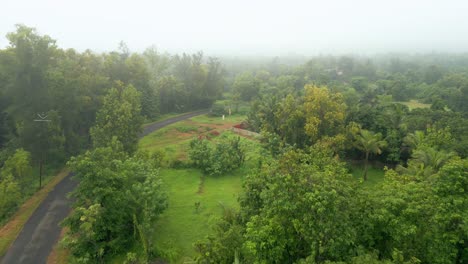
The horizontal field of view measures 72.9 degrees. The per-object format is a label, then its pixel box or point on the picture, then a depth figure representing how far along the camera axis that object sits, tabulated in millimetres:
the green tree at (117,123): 28125
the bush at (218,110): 55750
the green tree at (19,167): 24547
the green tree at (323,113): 29531
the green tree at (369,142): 27562
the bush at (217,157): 29734
